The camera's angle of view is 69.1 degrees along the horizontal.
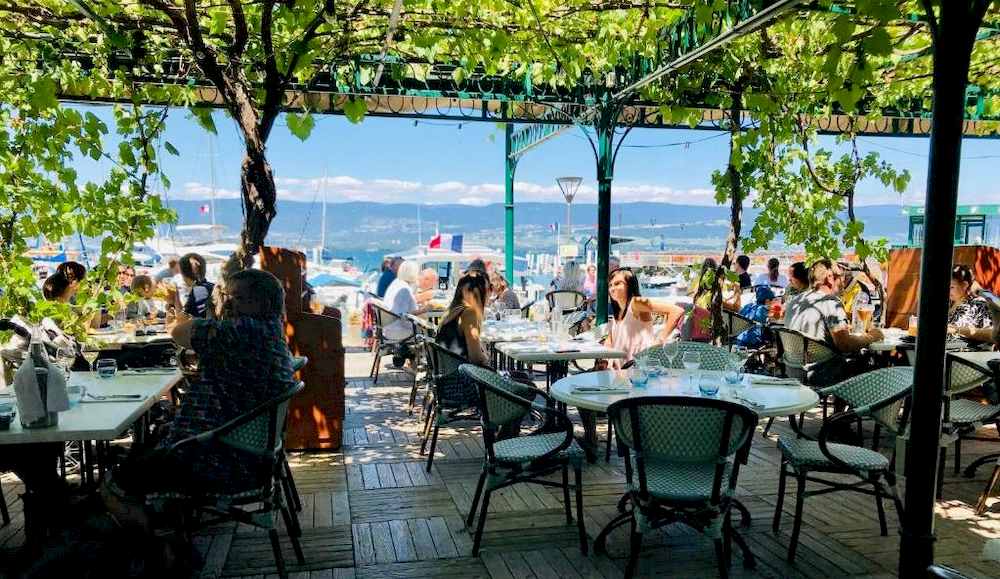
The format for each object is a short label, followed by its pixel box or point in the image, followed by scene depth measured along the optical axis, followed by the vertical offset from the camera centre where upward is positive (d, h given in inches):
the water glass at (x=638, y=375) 149.5 -34.2
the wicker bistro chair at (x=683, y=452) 114.7 -38.1
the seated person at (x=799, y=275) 256.5 -20.9
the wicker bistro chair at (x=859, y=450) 135.6 -45.6
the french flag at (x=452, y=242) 952.9 -37.5
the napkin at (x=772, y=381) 159.0 -36.3
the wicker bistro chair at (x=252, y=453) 115.7 -40.6
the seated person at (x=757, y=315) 301.1 -42.9
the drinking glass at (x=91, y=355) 233.6 -46.3
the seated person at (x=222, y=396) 117.1 -30.5
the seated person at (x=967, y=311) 222.2 -29.5
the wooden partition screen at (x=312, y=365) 195.0 -41.7
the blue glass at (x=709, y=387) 141.5 -33.3
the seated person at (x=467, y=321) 201.6 -29.7
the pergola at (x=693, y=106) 92.3 +41.6
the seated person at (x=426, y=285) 360.5 -36.0
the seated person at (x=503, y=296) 329.1 -38.2
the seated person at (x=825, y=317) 224.4 -31.4
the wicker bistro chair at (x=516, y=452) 138.2 -46.1
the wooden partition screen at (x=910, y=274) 273.7 -22.1
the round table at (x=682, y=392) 137.0 -36.0
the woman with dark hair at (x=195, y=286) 235.3 -24.5
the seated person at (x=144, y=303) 268.8 -37.0
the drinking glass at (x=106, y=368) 154.7 -33.4
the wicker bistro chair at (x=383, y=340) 295.1 -52.2
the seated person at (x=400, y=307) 299.4 -39.8
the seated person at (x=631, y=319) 210.2 -30.6
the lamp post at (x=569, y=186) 569.3 +22.4
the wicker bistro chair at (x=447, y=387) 187.5 -45.3
